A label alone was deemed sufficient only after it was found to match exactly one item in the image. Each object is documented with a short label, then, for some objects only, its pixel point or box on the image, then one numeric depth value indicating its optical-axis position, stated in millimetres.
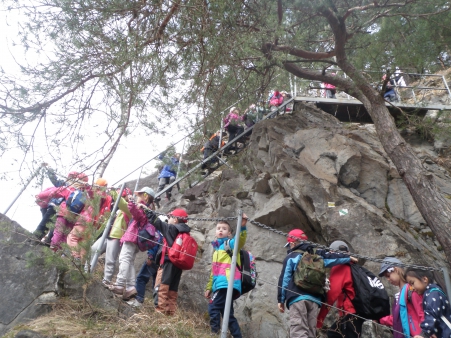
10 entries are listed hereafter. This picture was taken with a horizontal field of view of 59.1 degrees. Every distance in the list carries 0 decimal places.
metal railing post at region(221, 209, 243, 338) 2992
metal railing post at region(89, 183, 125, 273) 4297
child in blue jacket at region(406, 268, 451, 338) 3332
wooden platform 9219
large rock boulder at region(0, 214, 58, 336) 3887
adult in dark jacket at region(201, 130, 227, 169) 8273
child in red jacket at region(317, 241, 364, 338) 4031
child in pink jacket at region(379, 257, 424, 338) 3689
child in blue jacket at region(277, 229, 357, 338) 3695
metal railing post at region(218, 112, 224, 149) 8362
